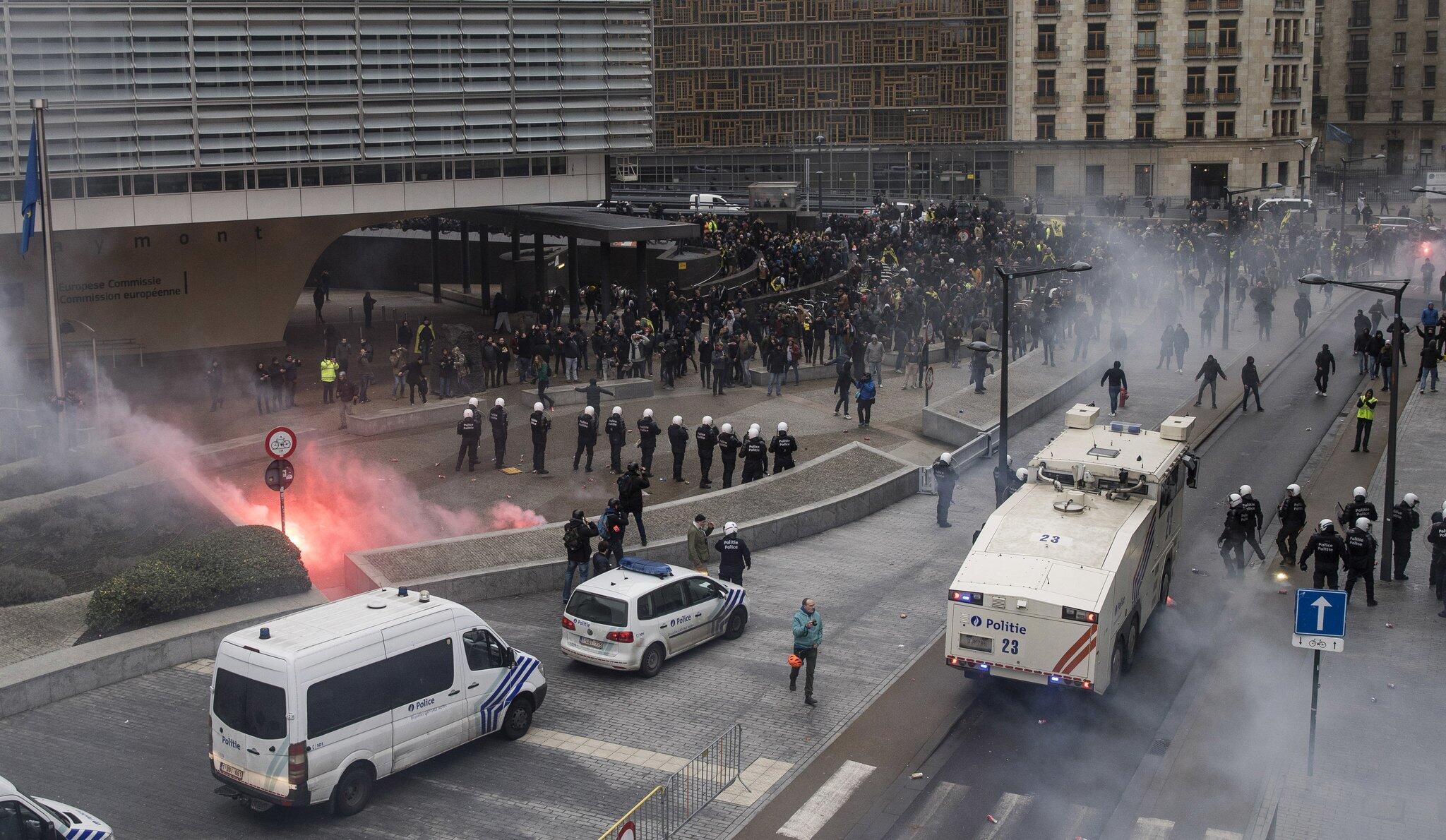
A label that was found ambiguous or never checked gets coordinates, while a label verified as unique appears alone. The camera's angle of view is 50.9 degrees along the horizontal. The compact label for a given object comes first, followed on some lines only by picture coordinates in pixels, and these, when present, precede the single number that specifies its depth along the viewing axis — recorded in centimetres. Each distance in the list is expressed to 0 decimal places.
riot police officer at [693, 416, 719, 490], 3011
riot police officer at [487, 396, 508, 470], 3119
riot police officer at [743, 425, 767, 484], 2973
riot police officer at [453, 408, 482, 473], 3062
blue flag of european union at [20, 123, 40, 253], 3130
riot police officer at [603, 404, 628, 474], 3069
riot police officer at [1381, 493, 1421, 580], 2411
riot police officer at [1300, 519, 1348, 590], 2283
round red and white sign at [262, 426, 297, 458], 2341
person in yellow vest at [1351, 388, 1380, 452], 3209
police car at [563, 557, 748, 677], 2008
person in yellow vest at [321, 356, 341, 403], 3638
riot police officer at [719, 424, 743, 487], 2988
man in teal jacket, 1930
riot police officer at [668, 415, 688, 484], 3053
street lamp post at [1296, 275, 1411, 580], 2380
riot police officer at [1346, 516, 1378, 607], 2294
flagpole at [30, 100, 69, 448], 2981
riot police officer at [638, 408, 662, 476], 3053
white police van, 1575
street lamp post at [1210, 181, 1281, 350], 4403
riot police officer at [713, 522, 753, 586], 2305
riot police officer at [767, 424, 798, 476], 2984
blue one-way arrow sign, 1658
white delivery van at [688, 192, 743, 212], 7506
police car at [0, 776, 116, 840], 1372
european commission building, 3825
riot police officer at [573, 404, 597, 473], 3067
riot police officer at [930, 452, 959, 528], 2783
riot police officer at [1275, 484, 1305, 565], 2542
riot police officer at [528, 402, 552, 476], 3053
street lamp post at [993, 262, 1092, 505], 2823
